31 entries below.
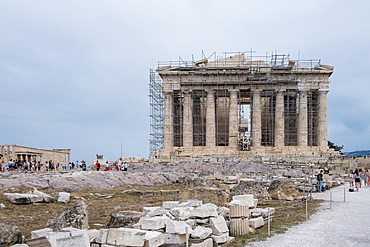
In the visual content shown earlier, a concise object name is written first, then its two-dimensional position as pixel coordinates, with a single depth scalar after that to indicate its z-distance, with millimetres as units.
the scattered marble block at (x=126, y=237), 6020
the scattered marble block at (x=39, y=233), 6498
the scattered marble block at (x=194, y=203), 9125
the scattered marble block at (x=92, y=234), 6510
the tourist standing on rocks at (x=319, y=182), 17766
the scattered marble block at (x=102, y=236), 6207
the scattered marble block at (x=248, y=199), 9422
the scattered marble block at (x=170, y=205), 9258
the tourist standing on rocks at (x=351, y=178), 19462
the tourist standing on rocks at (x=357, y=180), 17891
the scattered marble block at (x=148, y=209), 9062
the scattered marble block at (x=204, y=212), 7824
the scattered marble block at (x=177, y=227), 6738
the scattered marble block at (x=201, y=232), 6938
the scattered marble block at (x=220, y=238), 7307
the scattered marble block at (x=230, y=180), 17047
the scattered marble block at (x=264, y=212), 9741
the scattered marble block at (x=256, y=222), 8781
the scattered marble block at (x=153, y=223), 6871
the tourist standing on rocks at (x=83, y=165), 28605
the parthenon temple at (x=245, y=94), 34531
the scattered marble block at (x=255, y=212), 9384
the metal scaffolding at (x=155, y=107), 37750
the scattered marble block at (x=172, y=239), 6723
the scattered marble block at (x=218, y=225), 7441
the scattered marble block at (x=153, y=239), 6175
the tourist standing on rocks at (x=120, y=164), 28030
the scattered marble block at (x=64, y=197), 12251
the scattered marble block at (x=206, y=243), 6767
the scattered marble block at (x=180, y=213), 7672
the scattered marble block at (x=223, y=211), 9227
